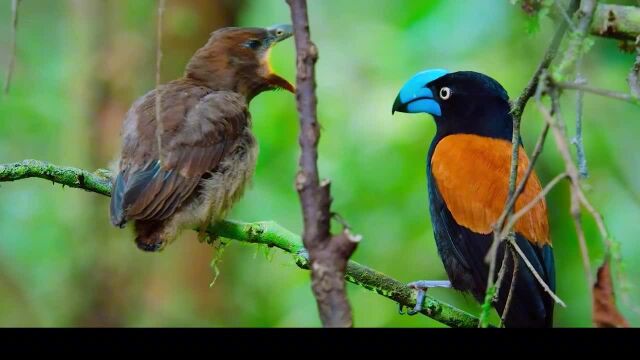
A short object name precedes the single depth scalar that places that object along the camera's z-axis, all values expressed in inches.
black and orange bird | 347.5
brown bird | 345.5
